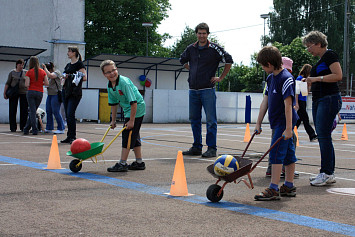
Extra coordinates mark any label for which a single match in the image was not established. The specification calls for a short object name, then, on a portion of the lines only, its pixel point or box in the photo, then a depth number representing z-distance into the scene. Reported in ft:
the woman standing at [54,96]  43.80
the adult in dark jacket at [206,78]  30.73
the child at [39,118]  47.22
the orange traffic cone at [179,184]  17.34
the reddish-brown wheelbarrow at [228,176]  16.08
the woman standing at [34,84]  42.91
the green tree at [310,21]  186.54
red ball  22.39
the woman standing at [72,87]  36.01
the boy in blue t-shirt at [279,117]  17.31
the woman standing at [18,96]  47.65
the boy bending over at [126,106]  23.09
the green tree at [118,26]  152.97
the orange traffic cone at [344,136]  50.81
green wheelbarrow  22.41
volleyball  16.53
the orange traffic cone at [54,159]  23.45
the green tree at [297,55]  166.81
